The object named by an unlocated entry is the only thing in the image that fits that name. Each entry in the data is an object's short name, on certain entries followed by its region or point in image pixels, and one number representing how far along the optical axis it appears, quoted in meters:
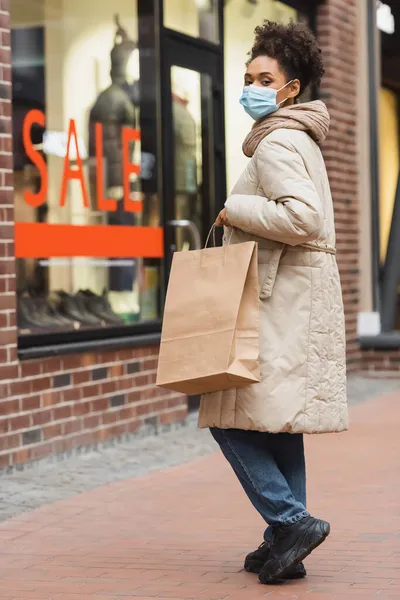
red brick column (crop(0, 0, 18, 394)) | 10.83
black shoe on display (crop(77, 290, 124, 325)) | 12.76
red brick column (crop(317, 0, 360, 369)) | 18.49
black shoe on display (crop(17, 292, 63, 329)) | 11.47
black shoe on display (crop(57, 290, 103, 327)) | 12.37
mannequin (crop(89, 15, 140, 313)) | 13.05
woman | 6.95
